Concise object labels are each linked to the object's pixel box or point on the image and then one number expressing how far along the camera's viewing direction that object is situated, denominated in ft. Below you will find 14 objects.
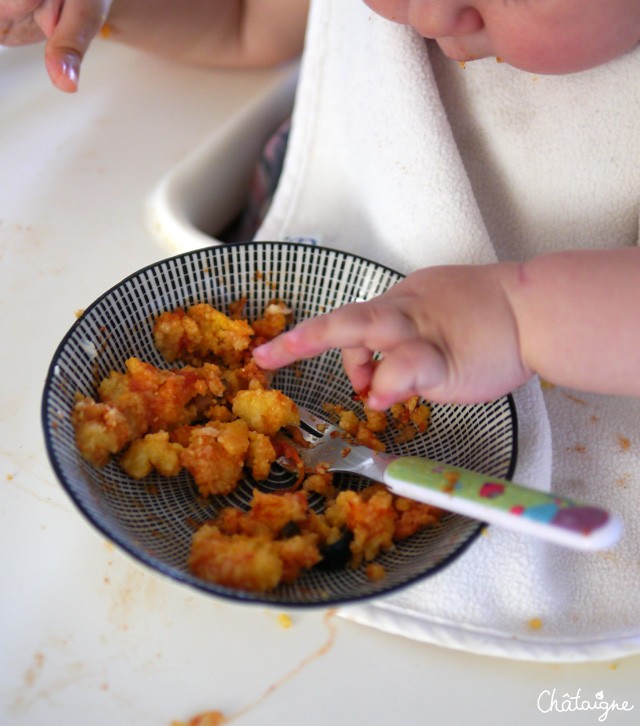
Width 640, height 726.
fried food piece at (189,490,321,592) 1.77
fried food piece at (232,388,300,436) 2.16
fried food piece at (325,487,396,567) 1.92
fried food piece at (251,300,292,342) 2.46
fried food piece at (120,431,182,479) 2.03
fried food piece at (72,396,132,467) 1.93
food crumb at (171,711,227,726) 1.82
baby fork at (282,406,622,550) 1.58
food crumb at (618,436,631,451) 2.53
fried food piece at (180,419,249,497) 2.03
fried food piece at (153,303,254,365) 2.33
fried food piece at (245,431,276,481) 2.11
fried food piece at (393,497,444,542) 1.96
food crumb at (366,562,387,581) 1.82
